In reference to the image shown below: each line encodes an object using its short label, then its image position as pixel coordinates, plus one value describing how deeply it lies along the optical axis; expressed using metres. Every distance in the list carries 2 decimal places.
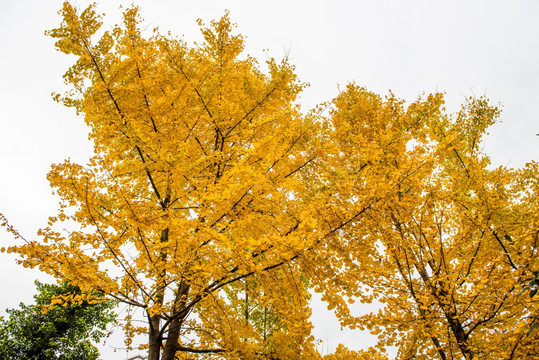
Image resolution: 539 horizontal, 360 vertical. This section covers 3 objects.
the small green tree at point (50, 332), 8.98
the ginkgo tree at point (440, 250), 2.55
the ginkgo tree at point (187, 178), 2.32
